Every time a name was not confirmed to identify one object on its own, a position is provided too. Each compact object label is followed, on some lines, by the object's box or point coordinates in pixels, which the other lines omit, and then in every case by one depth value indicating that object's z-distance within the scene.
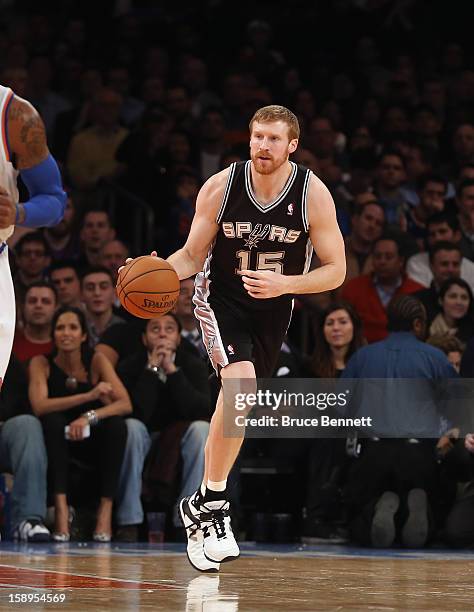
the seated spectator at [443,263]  19.98
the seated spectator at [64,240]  21.30
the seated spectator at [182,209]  21.72
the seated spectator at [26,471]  16.36
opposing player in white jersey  9.57
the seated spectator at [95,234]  20.72
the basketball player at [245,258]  11.78
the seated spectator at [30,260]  19.78
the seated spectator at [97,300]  19.03
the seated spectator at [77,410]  16.91
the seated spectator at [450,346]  18.14
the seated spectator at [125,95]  25.31
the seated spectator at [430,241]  20.84
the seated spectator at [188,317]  18.78
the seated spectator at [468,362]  17.36
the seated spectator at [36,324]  18.20
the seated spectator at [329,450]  17.50
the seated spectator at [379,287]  19.59
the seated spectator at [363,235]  20.89
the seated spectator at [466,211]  21.20
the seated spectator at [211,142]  23.95
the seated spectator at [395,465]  16.72
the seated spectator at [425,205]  22.12
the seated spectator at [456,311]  18.87
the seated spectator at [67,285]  19.41
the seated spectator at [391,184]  22.66
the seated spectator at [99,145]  23.39
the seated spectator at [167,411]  17.19
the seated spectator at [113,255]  20.38
